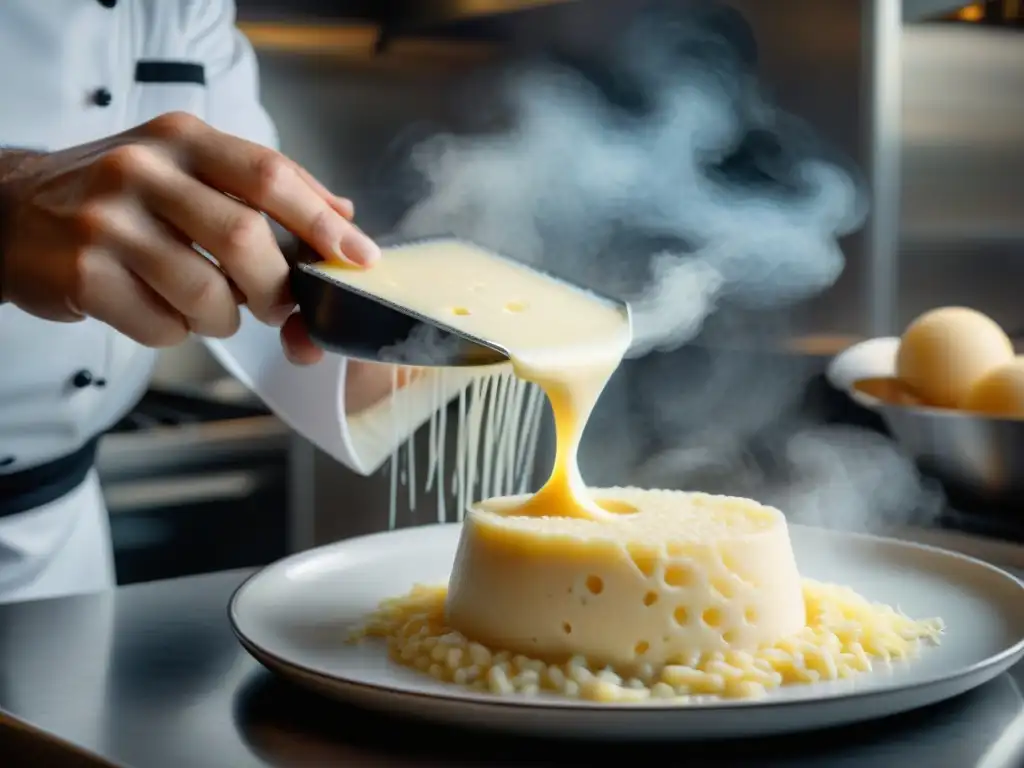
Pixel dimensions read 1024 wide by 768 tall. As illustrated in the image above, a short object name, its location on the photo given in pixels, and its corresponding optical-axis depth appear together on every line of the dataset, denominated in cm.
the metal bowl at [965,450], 110
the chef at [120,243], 90
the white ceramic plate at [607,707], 64
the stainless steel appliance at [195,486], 263
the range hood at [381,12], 285
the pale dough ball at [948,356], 126
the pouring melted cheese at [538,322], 89
